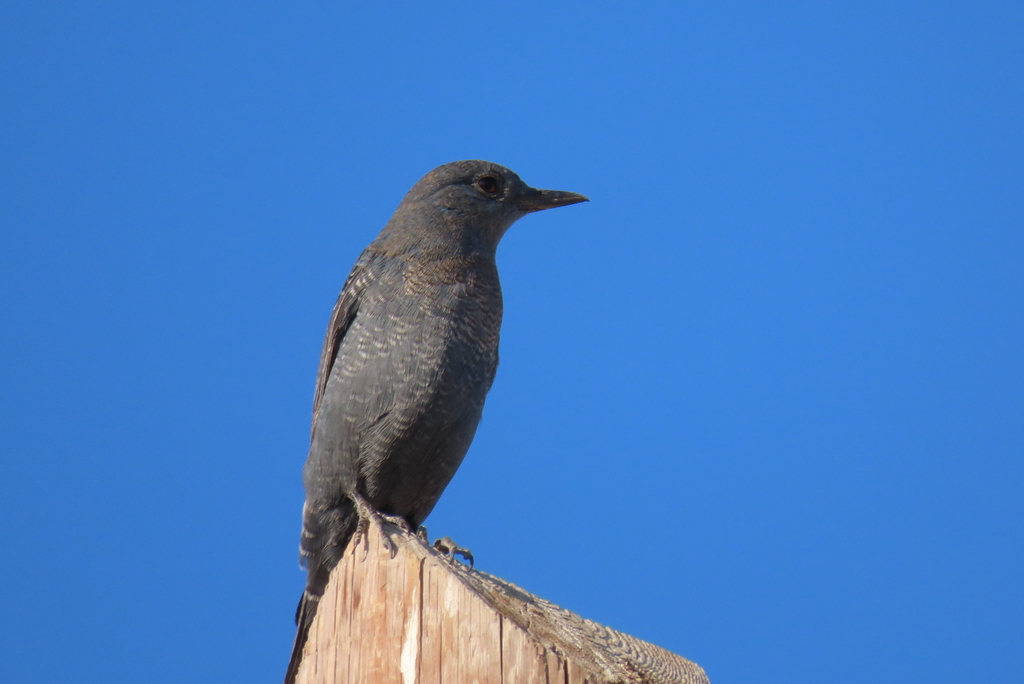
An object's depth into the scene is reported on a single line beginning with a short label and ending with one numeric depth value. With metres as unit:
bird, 7.29
